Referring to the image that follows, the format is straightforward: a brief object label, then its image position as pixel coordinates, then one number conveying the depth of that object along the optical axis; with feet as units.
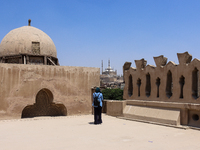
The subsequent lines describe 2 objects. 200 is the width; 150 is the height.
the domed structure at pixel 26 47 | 40.63
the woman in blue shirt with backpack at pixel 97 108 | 25.32
